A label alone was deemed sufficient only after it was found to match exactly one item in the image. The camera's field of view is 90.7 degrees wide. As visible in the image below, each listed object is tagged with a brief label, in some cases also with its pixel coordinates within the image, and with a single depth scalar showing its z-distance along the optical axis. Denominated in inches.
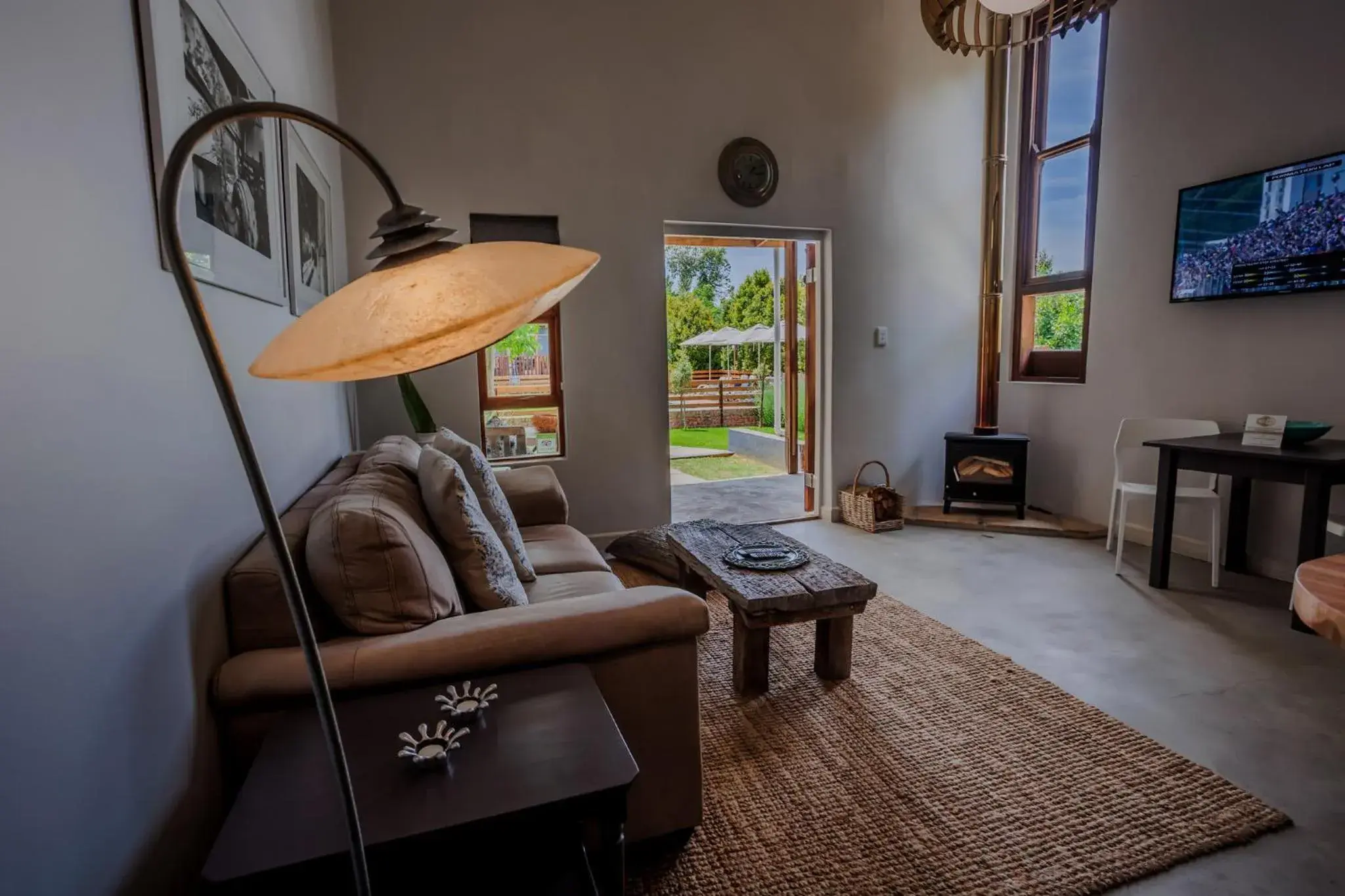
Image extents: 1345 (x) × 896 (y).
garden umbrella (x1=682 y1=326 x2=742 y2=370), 400.5
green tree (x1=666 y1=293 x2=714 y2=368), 477.7
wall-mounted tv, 116.6
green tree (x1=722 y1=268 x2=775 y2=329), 443.5
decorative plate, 94.2
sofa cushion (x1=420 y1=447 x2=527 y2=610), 67.9
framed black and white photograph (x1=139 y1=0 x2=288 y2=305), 44.7
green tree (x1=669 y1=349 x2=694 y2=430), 461.7
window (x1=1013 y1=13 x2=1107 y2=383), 167.2
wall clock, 161.6
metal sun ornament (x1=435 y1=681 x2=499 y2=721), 45.6
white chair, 127.5
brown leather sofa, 48.8
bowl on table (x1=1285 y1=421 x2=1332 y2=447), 111.5
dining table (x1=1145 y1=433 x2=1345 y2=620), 103.7
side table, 35.0
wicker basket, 173.8
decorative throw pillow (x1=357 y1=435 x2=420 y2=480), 85.8
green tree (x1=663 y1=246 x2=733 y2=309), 459.8
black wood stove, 174.7
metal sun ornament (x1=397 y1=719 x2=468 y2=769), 40.4
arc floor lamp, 20.4
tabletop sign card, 114.4
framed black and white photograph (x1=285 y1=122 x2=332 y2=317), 85.7
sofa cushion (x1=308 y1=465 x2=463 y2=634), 53.6
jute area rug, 59.8
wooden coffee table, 84.8
